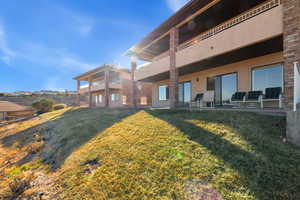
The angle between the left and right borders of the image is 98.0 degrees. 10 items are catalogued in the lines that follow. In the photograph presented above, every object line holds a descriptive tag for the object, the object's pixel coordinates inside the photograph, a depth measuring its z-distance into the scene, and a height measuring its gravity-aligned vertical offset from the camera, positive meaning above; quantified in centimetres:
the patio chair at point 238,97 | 692 +8
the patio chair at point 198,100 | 885 -9
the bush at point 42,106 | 2341 -126
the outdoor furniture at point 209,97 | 797 +10
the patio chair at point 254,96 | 621 +12
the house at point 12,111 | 2358 -233
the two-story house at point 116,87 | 1769 +183
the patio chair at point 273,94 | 581 +20
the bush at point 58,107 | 2623 -162
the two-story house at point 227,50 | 424 +232
